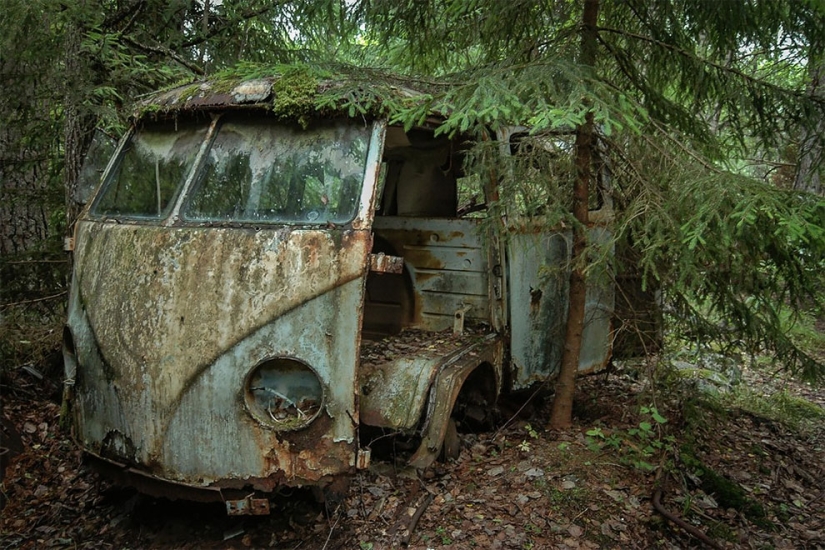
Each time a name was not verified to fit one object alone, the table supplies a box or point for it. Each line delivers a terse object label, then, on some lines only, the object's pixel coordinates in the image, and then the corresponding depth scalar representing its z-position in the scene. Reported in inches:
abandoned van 127.0
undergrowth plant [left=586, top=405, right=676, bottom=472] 172.3
